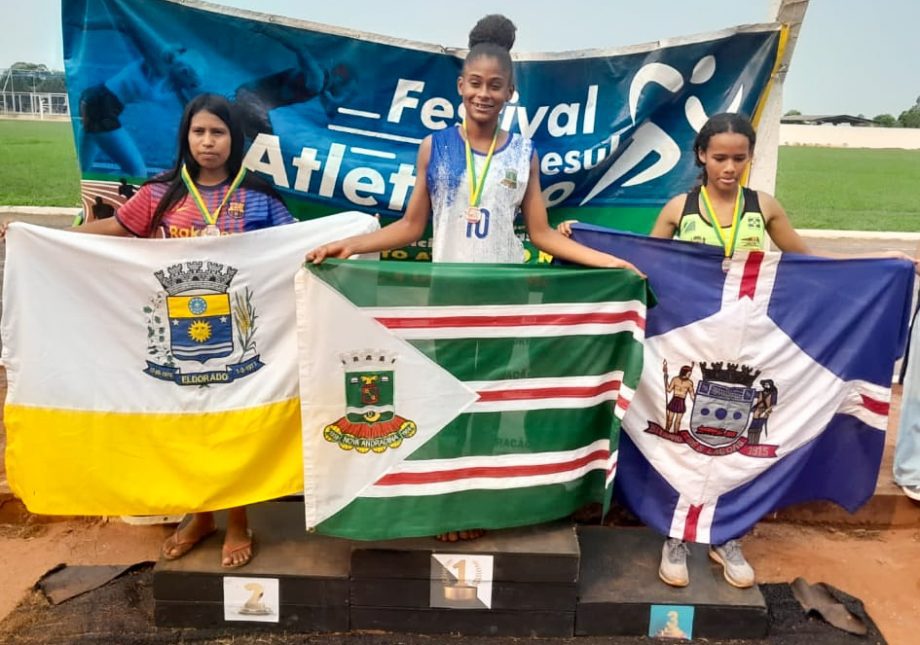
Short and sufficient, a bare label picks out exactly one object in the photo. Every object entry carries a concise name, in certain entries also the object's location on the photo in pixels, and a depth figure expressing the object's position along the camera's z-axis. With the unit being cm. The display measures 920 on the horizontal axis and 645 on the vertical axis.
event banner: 397
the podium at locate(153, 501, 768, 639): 301
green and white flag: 288
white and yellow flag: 293
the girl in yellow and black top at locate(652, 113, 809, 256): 311
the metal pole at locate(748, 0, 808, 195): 414
